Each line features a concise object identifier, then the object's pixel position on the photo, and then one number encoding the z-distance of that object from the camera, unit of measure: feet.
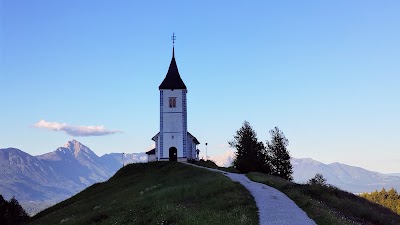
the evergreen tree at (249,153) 274.36
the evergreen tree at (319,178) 235.67
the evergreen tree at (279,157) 279.69
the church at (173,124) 290.15
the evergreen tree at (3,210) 286.87
